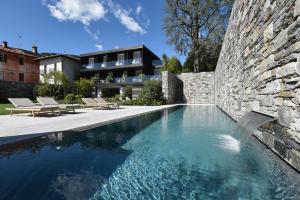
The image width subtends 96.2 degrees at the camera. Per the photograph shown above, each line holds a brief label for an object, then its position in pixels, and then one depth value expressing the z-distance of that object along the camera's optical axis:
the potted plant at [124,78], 17.96
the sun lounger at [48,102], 7.76
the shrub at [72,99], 14.60
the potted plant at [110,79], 18.42
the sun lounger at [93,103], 9.63
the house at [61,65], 19.54
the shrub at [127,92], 16.33
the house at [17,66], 19.23
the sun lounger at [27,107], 6.32
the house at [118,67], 18.20
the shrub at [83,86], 17.72
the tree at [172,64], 18.36
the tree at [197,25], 16.63
